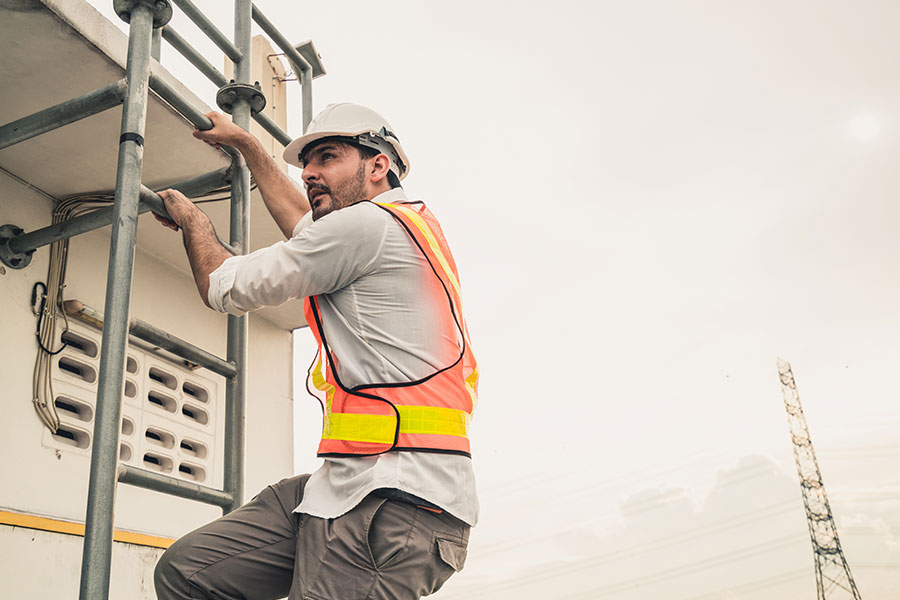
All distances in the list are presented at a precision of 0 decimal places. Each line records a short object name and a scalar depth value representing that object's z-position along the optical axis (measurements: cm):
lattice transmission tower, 5088
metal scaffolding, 265
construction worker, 249
